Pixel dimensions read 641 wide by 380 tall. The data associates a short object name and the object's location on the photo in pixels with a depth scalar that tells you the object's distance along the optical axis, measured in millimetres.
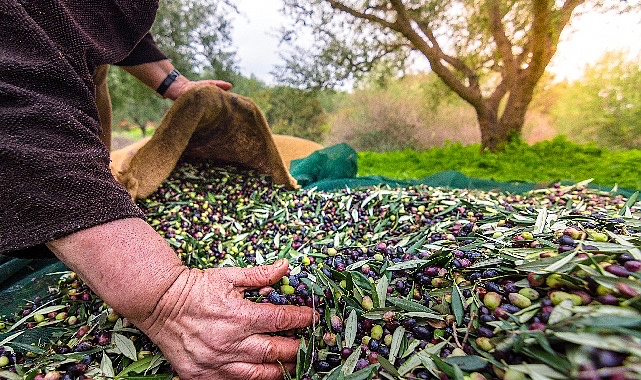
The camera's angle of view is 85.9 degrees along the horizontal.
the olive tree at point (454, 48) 2901
